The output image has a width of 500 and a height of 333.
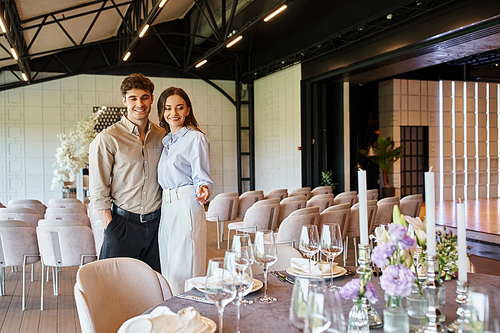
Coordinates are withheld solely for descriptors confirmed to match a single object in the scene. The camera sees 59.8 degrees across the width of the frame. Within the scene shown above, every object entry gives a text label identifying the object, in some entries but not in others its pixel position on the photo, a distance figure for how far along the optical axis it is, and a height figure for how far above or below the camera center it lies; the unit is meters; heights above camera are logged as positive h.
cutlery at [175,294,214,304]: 1.71 -0.52
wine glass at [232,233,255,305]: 1.55 -0.29
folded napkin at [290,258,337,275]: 1.99 -0.47
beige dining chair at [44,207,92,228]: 4.82 -0.52
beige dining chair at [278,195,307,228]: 5.92 -0.53
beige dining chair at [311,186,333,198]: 7.67 -0.42
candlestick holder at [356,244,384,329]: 1.43 -0.45
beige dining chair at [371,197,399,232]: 5.52 -0.57
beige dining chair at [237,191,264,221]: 7.07 -0.54
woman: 2.74 -0.18
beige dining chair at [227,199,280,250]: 5.52 -0.62
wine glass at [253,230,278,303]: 1.72 -0.34
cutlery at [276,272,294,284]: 1.98 -0.52
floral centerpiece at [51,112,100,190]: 7.07 +0.23
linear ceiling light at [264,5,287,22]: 6.48 +2.40
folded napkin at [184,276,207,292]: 1.83 -0.50
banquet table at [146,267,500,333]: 1.47 -0.53
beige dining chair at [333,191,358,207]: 6.34 -0.46
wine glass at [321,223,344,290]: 1.81 -0.31
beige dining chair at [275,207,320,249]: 4.38 -0.61
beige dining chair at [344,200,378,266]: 5.08 -0.61
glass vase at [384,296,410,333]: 1.28 -0.45
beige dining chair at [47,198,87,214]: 6.04 -0.50
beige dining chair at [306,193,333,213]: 6.19 -0.49
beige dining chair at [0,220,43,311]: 4.00 -0.69
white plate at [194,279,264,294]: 1.81 -0.51
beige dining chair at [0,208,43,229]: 4.84 -0.51
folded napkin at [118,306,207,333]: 1.30 -0.48
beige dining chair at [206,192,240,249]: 6.79 -0.62
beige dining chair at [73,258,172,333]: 1.87 -0.55
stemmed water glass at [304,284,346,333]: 1.07 -0.36
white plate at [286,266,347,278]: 1.99 -0.49
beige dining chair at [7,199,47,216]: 6.08 -0.49
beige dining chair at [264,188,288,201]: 7.41 -0.45
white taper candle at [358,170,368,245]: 1.51 -0.16
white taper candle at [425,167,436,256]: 1.35 -0.15
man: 2.77 -0.08
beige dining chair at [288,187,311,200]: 7.57 -0.43
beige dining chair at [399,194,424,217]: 5.61 -0.50
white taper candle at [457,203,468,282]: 1.34 -0.23
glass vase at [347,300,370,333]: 1.36 -0.49
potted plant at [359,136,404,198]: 11.60 +0.30
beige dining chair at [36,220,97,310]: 3.93 -0.67
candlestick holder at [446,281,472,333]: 1.41 -0.46
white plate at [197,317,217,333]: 1.40 -0.52
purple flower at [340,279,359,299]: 1.27 -0.36
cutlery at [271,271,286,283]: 2.02 -0.52
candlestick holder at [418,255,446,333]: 1.36 -0.42
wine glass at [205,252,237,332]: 1.30 -0.35
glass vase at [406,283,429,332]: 1.38 -0.46
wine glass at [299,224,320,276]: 1.87 -0.32
